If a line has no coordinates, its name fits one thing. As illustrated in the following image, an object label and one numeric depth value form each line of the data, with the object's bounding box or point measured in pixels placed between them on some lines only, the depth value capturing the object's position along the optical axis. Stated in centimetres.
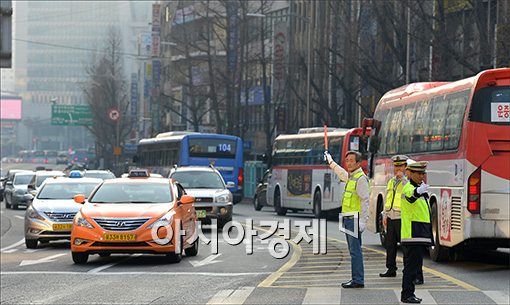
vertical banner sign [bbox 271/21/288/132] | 7931
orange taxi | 2144
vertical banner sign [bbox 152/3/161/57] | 13900
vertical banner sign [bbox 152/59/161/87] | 13882
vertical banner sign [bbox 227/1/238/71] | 7794
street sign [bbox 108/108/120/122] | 10462
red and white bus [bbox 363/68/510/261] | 2102
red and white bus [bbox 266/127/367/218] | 4269
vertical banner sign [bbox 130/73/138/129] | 14645
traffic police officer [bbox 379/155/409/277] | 1883
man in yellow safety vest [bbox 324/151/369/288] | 1681
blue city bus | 5412
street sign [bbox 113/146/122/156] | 10437
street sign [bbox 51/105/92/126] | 12812
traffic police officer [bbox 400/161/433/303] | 1547
